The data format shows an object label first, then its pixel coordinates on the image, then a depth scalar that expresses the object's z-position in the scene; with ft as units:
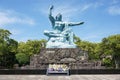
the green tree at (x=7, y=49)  71.40
